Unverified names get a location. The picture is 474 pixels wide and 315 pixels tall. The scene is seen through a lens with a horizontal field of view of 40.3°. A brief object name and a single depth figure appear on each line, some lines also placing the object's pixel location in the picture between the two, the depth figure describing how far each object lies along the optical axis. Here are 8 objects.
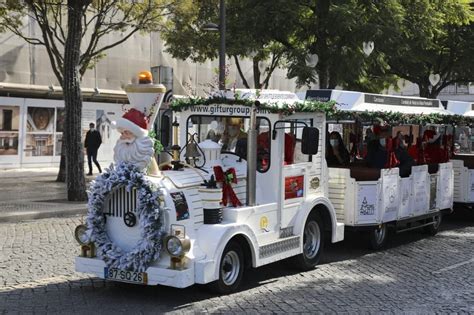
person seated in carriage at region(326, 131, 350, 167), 11.38
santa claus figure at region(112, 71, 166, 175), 6.64
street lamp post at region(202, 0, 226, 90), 17.11
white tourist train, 6.55
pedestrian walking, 21.23
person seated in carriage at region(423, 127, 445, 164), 13.34
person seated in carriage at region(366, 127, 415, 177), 10.95
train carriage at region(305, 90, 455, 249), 10.01
